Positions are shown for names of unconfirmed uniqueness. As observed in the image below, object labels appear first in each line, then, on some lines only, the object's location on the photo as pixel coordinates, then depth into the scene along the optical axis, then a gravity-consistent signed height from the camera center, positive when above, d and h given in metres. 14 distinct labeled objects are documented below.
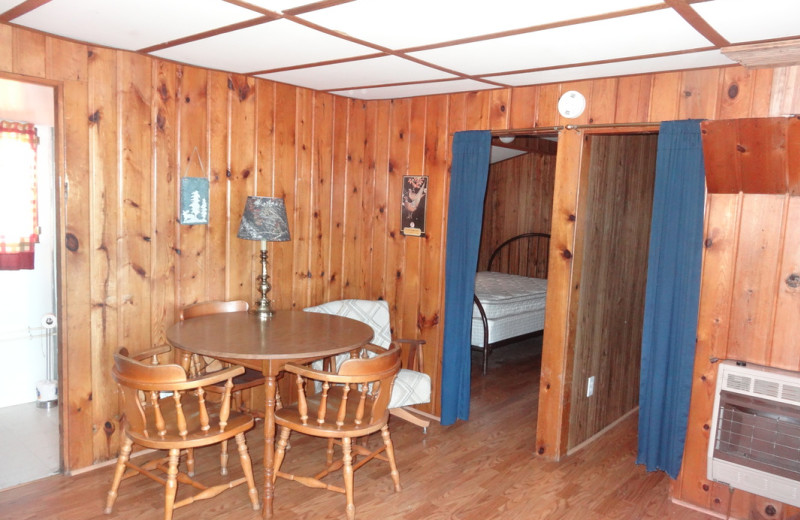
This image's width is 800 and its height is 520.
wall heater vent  2.56 -0.96
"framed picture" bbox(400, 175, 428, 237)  3.94 +0.00
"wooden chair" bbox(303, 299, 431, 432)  3.47 -0.99
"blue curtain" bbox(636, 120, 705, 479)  2.85 -0.39
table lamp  3.20 -0.12
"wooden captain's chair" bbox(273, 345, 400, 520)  2.58 -1.02
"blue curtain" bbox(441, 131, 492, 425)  3.61 -0.30
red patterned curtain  3.62 -0.04
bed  5.05 -0.81
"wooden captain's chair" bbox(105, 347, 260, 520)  2.39 -1.02
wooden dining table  2.64 -0.69
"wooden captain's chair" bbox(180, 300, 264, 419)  3.13 -0.94
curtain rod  3.09 +0.47
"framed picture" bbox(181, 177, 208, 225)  3.28 -0.03
